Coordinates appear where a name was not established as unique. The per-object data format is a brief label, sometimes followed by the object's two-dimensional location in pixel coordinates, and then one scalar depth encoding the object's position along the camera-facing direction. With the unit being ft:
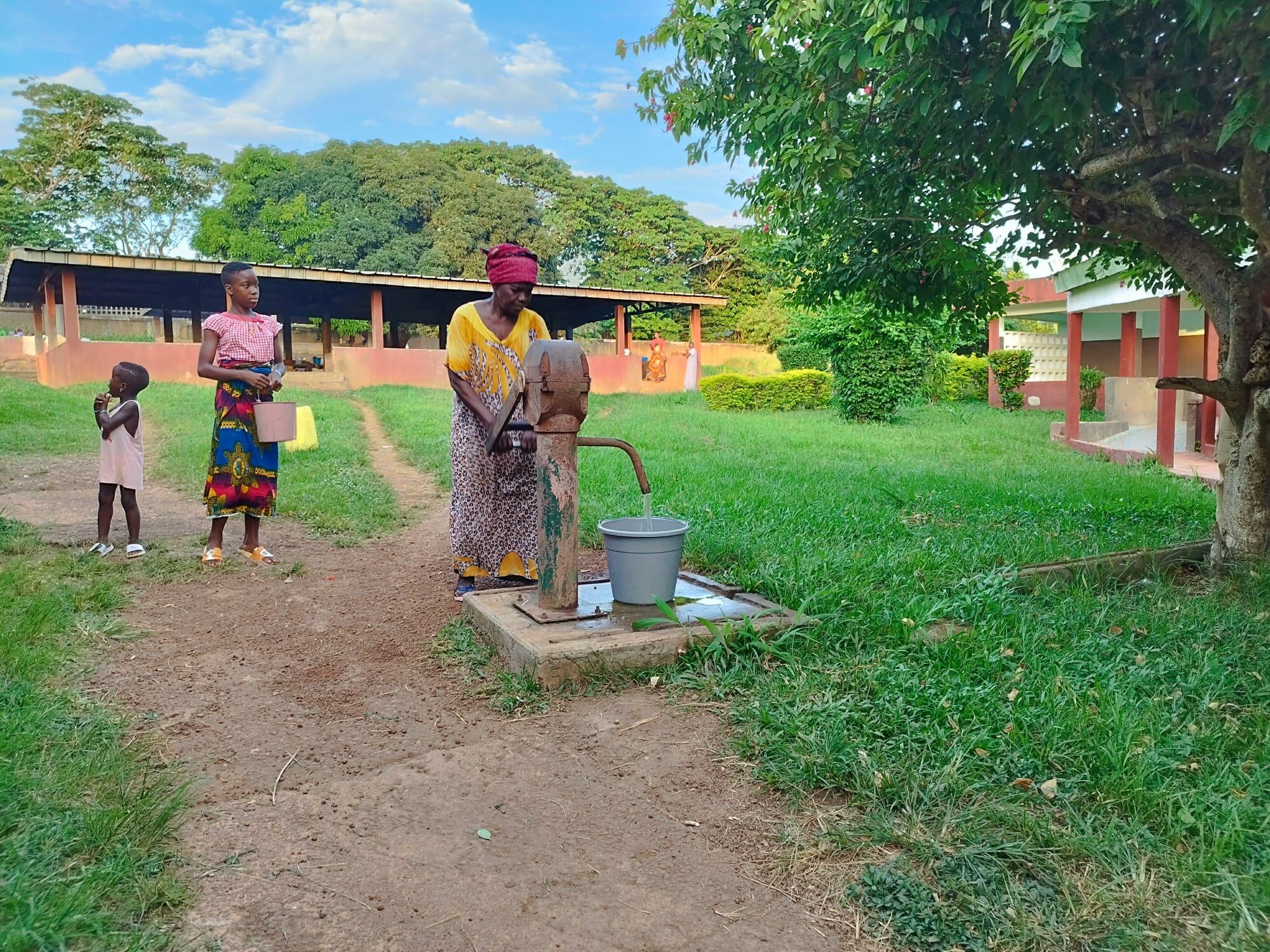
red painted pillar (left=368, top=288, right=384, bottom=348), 63.93
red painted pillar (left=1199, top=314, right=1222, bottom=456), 34.83
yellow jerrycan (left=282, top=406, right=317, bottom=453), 32.12
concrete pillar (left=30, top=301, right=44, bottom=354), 72.95
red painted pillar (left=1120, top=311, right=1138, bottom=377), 44.62
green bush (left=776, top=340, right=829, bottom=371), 92.99
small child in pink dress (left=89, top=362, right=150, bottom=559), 16.90
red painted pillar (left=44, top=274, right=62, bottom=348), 61.26
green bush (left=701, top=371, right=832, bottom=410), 62.80
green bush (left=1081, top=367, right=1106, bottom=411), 58.54
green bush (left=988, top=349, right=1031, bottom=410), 68.08
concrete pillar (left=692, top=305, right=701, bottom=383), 78.02
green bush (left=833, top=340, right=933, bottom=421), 50.90
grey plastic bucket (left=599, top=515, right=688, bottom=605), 12.28
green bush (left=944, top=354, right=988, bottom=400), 73.20
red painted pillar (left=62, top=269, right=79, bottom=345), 53.67
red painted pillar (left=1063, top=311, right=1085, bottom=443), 41.24
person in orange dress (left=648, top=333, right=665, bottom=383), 75.66
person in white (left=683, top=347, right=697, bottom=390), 77.25
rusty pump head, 11.81
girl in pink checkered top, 16.02
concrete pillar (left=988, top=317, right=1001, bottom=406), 69.56
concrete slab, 11.07
